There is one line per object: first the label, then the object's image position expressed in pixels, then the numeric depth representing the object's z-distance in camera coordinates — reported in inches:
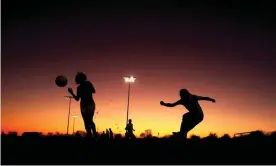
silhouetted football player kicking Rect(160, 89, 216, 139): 441.7
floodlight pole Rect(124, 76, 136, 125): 1448.3
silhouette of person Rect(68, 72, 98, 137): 416.8
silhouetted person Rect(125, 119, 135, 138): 869.3
